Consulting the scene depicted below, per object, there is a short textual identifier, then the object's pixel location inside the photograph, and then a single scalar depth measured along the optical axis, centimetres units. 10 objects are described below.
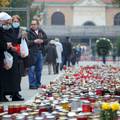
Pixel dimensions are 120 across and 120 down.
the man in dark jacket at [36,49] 1725
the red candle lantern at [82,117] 748
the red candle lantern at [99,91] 1200
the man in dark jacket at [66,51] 3400
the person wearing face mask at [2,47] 1326
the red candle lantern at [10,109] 884
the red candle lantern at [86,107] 871
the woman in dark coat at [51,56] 2812
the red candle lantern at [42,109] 873
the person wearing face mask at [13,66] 1345
